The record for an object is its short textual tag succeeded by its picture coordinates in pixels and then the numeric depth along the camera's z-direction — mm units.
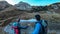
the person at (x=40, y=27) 932
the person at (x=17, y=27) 1352
